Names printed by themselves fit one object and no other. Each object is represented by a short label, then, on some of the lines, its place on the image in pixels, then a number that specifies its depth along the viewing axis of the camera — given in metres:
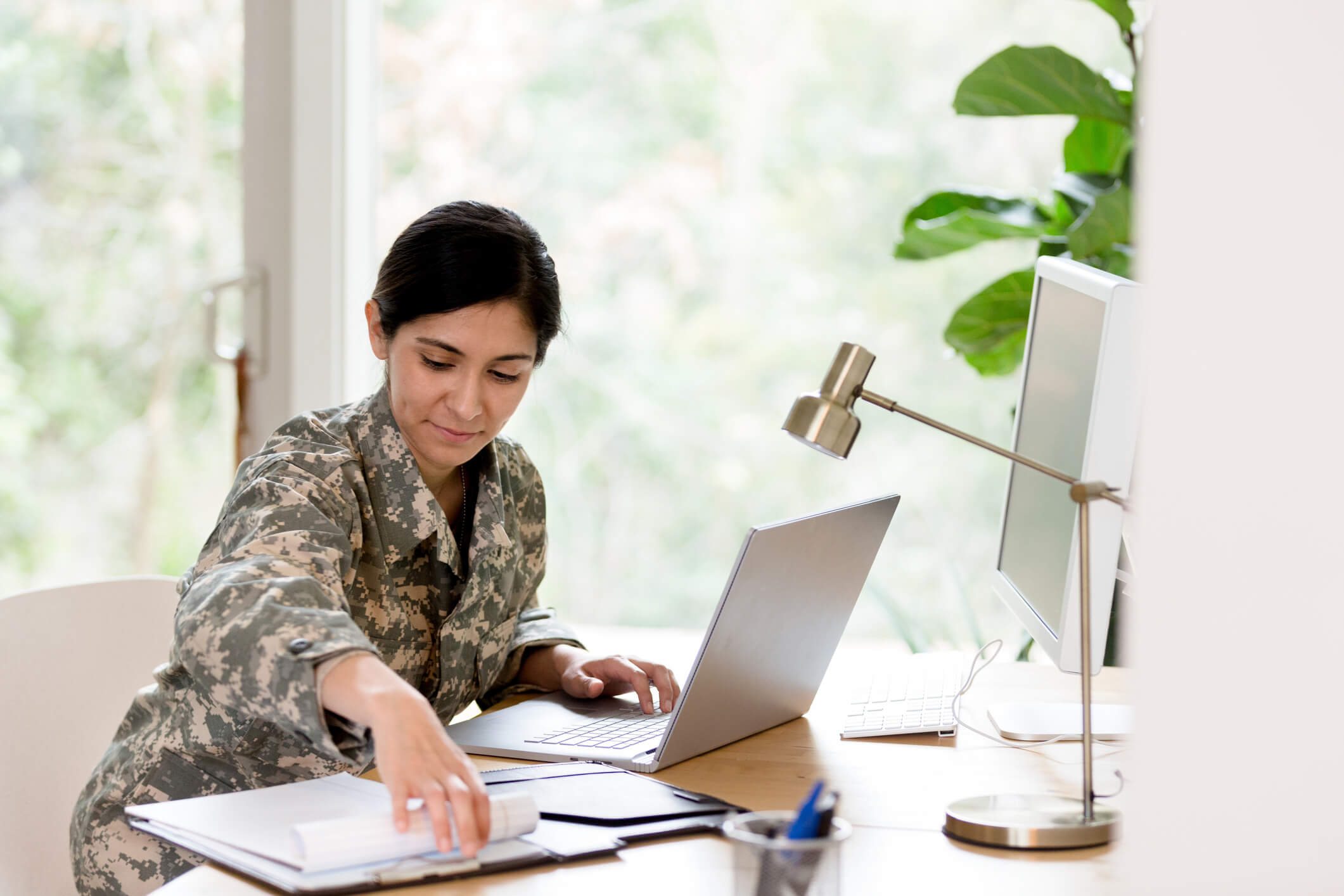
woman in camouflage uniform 3.27
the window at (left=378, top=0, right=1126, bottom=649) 6.74
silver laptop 3.20
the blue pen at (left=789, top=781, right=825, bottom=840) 2.77
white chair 3.60
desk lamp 3.00
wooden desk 2.91
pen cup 2.75
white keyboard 3.46
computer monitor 3.16
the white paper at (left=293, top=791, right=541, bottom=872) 2.86
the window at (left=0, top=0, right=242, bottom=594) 6.03
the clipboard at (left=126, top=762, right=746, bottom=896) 2.88
